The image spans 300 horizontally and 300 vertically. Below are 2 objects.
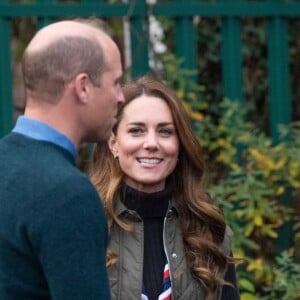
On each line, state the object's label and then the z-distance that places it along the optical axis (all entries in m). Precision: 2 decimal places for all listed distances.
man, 4.85
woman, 7.26
